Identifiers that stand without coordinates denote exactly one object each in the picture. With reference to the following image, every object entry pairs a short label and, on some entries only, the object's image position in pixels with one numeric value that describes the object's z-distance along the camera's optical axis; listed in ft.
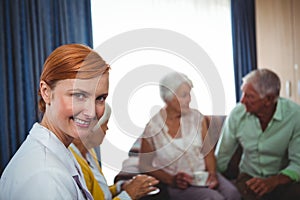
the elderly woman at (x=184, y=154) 3.27
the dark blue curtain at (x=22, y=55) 6.07
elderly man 6.10
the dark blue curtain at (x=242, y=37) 9.94
